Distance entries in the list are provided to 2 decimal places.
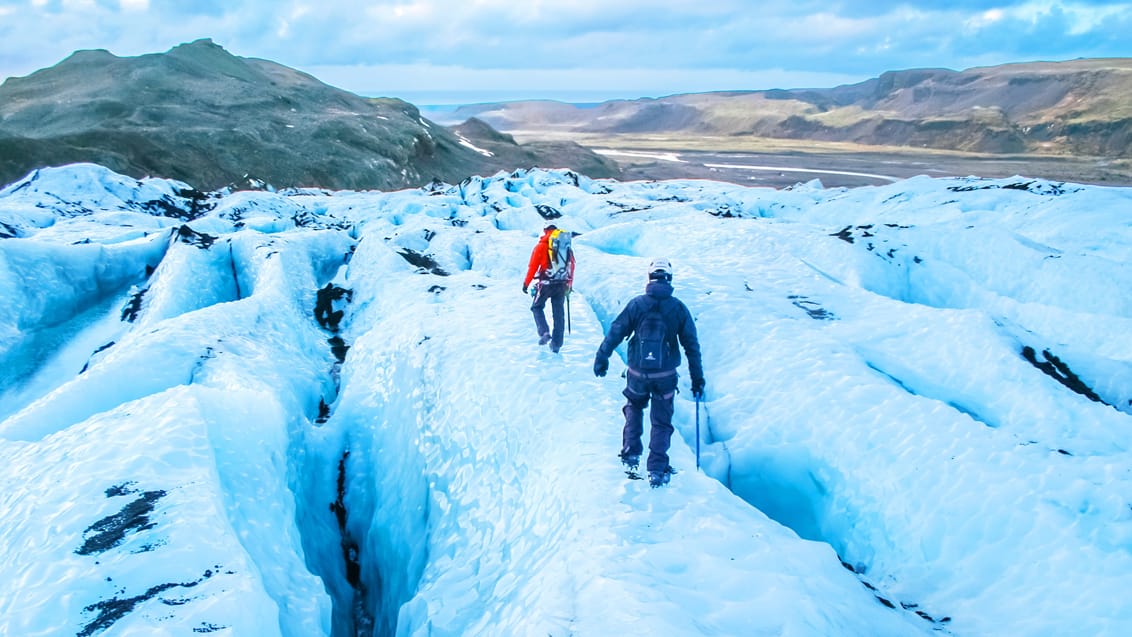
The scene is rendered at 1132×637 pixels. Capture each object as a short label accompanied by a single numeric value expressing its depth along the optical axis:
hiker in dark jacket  5.29
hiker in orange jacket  7.91
